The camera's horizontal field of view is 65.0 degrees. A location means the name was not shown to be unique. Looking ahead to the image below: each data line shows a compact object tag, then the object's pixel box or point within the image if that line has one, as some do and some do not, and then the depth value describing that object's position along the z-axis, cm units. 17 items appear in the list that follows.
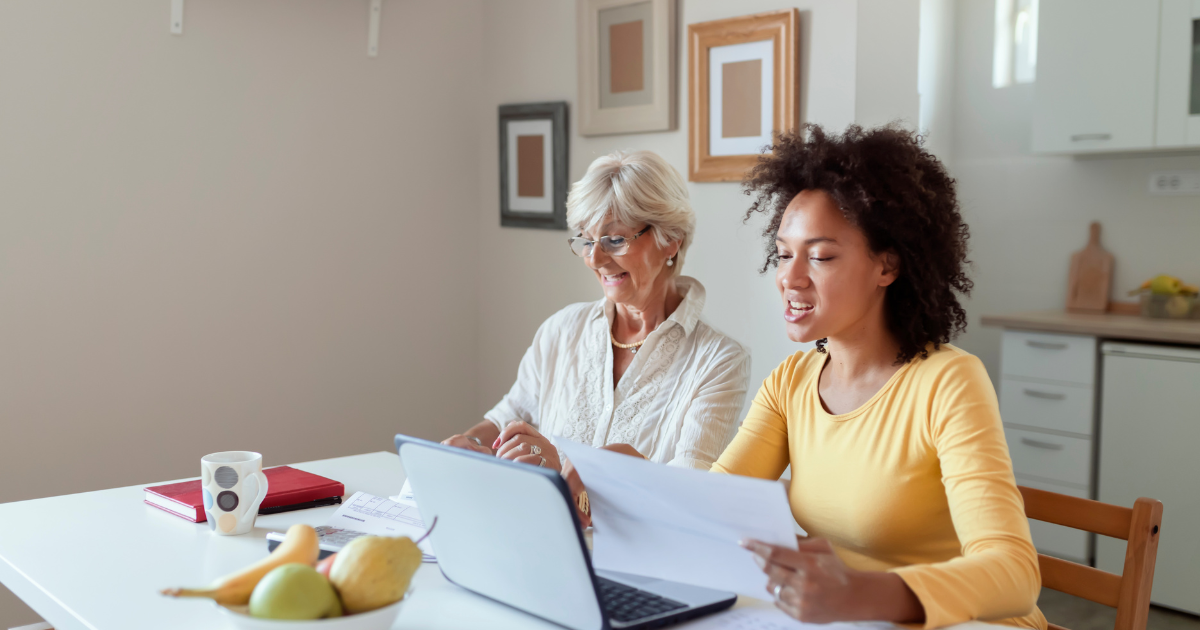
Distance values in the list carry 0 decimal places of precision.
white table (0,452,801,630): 104
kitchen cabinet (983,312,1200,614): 283
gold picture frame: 263
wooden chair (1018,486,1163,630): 120
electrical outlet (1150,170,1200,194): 320
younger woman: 122
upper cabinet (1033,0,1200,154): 297
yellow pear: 88
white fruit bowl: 84
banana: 84
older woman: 182
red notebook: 145
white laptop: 94
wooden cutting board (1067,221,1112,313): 341
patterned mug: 134
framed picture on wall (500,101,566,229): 330
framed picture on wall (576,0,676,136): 294
